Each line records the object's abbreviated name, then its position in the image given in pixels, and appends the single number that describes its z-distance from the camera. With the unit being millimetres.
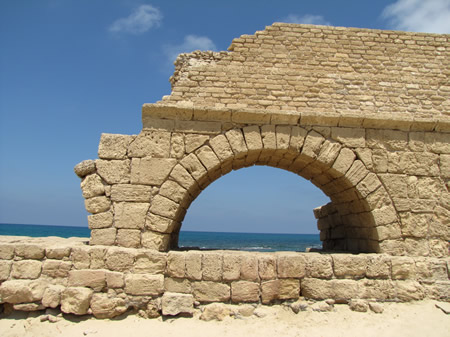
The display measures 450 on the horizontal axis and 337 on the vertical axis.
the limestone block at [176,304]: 4234
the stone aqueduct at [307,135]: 4770
